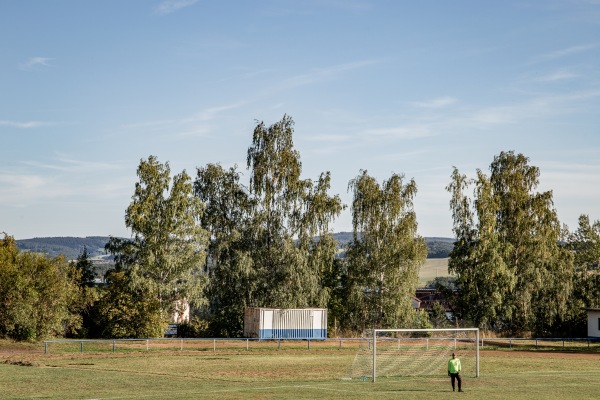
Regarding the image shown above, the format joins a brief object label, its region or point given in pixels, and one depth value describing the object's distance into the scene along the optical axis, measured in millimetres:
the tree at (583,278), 91812
